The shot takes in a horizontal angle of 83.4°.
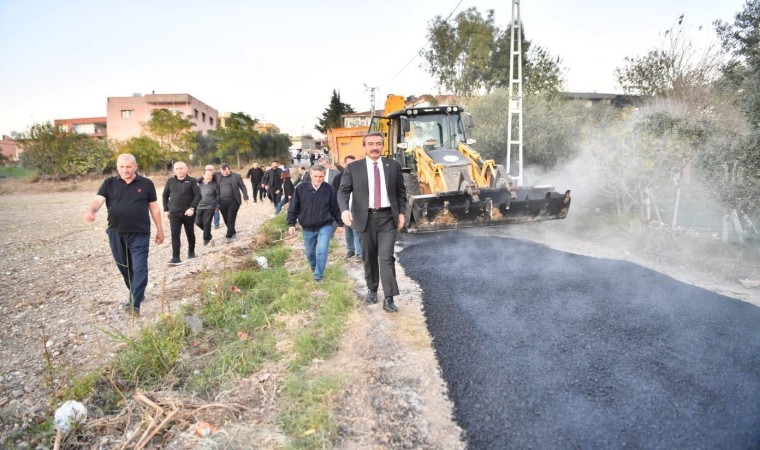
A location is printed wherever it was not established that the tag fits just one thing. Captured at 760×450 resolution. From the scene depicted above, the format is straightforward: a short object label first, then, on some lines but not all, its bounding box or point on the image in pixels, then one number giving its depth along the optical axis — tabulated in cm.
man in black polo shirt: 470
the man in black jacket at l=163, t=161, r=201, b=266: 716
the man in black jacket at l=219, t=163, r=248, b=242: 880
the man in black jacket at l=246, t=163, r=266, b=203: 1645
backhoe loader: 716
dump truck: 1619
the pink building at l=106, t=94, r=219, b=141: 4897
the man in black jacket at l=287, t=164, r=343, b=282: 564
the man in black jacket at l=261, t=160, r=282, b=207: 1383
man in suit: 448
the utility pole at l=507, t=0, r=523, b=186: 1020
